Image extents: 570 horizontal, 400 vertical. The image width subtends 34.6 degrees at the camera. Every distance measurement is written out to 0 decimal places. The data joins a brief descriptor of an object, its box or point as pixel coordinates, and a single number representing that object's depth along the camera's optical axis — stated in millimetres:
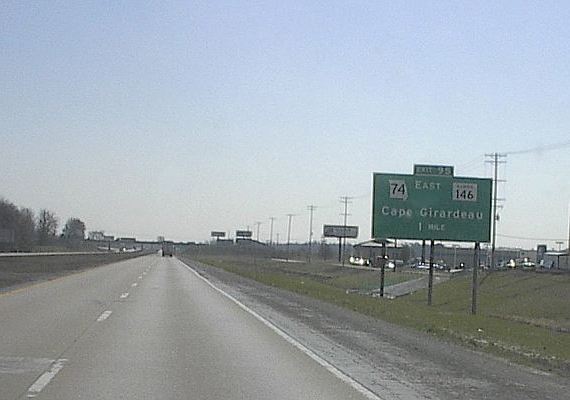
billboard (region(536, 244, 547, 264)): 130938
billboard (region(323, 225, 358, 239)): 173750
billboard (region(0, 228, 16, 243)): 102500
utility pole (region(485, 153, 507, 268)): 90269
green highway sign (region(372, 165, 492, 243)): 40562
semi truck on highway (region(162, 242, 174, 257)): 163875
